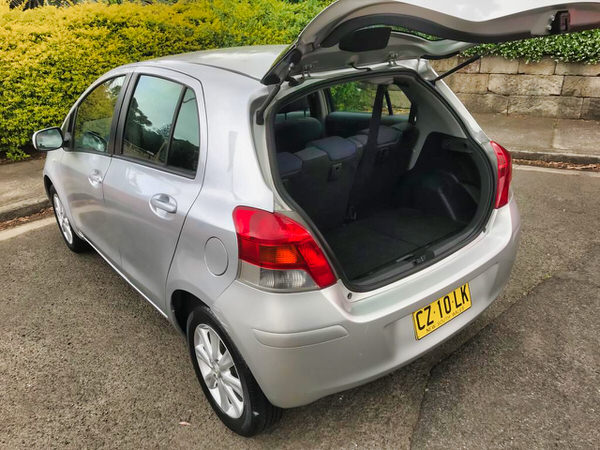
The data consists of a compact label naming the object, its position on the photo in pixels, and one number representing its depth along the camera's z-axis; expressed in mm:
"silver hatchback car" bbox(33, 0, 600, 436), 1749
